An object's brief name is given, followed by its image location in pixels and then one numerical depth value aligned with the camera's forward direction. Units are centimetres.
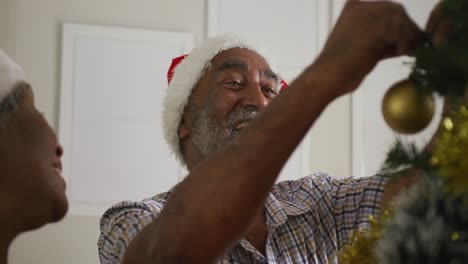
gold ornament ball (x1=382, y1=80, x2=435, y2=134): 188
